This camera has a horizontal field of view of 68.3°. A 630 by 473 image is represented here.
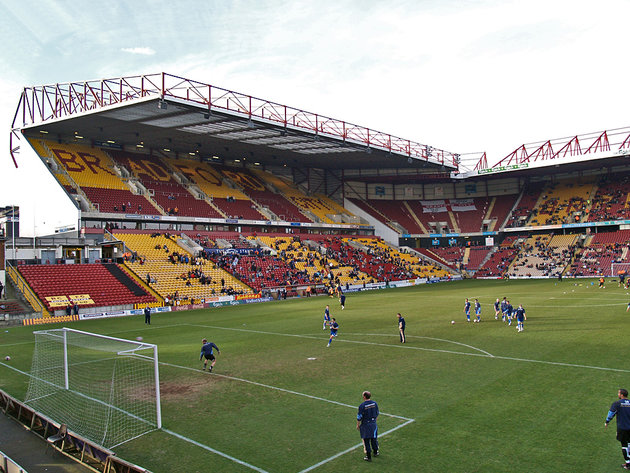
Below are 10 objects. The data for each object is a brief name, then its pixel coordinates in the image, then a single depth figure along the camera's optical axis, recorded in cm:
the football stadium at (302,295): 1106
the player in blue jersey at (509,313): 2617
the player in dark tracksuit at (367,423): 950
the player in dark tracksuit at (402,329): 2144
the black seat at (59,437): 1100
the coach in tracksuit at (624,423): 870
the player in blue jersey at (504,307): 2642
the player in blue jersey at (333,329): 2178
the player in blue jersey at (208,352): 1719
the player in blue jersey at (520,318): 2316
